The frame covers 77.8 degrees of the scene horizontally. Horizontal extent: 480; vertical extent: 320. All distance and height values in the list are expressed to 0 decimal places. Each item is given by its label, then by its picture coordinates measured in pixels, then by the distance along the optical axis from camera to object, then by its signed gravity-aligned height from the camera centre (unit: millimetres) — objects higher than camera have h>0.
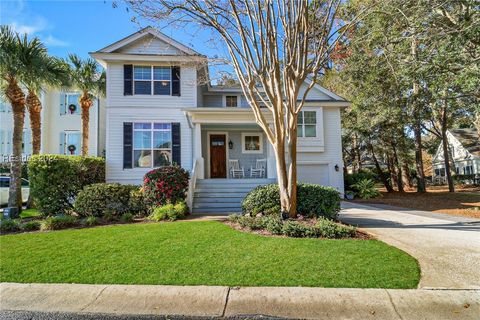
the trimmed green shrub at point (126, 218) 8836 -1296
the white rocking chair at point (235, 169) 15469 +171
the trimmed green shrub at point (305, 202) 8141 -855
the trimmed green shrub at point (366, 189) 16403 -1076
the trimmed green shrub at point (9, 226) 7754 -1284
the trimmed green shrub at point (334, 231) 6289 -1295
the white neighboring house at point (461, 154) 30098 +1511
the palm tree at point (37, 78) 11773 +4116
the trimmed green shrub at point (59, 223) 7742 -1251
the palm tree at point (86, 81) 17094 +5506
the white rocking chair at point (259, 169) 15500 +146
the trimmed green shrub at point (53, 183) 9742 -225
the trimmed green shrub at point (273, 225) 6594 -1202
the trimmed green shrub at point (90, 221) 8281 -1302
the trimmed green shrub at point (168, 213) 8781 -1165
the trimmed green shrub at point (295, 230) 6398 -1274
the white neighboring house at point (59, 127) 21078 +3526
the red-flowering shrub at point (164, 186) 9812 -434
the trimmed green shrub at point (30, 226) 7828 -1308
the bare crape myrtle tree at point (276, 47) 7816 +3371
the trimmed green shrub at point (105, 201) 9305 -832
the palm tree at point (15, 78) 11258 +3988
